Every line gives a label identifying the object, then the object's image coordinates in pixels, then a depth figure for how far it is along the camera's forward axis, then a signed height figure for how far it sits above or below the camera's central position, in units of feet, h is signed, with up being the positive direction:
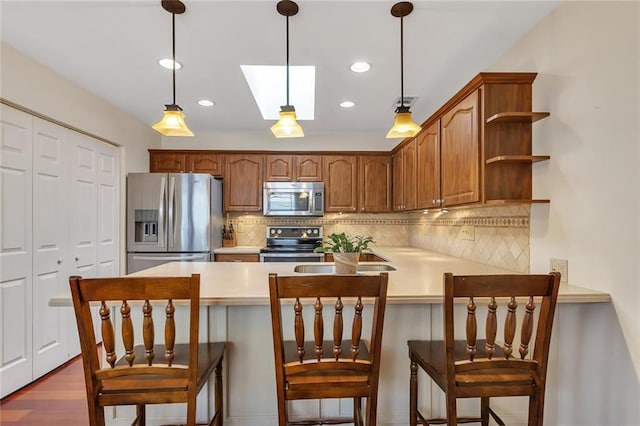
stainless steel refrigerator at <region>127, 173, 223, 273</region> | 11.16 -0.19
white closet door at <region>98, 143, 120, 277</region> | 10.26 +0.13
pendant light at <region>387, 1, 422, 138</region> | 6.22 +1.70
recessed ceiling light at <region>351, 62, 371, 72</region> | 7.54 +3.44
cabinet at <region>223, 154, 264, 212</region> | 13.24 +1.22
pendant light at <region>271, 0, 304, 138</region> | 6.21 +1.70
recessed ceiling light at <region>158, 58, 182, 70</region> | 7.36 +3.44
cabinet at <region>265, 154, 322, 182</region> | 13.33 +1.89
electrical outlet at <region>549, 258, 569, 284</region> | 5.54 -0.89
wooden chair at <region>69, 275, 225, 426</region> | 3.64 -1.58
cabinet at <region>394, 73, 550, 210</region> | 6.00 +1.44
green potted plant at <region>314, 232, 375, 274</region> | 6.06 -0.71
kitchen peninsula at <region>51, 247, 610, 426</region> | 5.44 -2.40
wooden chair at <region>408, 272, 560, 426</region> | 3.81 -1.63
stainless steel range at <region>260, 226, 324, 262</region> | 12.33 -1.18
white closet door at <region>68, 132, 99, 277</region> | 9.09 +0.29
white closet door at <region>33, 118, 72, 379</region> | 7.94 -0.67
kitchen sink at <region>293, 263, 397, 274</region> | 7.97 -1.37
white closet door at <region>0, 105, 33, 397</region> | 7.11 -0.78
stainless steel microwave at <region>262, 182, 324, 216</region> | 12.96 +0.62
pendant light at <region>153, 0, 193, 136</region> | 6.02 +1.69
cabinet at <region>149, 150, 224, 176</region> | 13.08 +2.10
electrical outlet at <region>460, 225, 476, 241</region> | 8.79 -0.48
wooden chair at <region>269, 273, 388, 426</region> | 3.75 -1.62
